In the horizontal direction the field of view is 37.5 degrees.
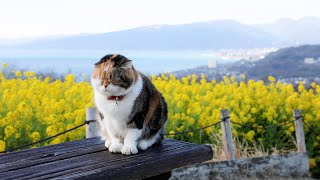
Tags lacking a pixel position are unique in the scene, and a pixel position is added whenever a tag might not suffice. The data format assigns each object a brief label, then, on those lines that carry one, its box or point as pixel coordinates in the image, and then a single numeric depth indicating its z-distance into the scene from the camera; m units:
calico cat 2.57
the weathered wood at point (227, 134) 5.71
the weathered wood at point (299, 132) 6.55
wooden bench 2.25
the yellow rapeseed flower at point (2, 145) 4.23
